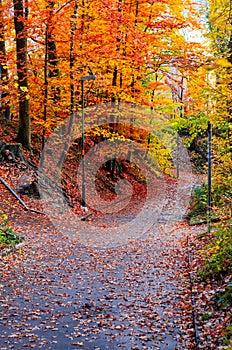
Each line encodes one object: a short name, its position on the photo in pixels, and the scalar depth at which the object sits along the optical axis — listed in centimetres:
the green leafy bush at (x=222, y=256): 859
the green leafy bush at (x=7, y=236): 1230
